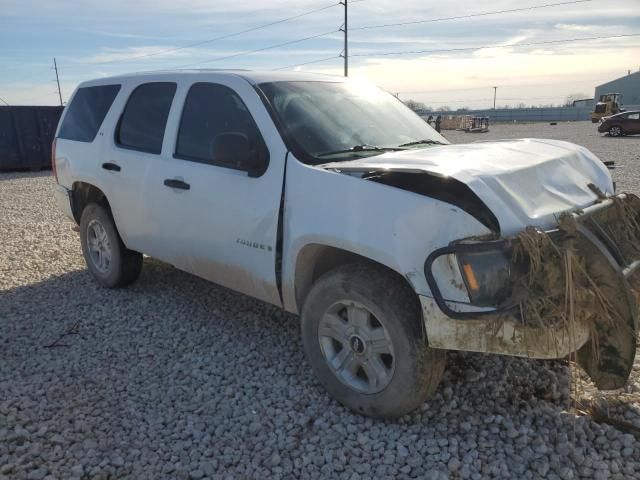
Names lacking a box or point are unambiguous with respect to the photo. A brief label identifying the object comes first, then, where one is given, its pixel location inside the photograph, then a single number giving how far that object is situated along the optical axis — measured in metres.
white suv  2.59
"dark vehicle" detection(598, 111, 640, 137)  29.62
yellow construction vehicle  44.19
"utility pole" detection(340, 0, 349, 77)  42.59
